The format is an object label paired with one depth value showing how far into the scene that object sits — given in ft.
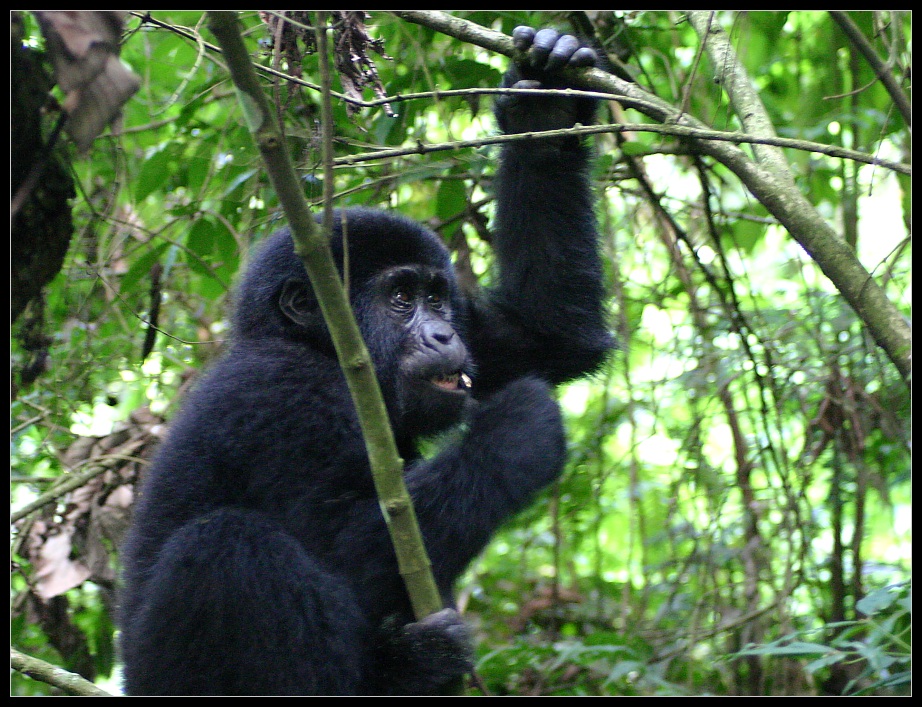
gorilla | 16.88
